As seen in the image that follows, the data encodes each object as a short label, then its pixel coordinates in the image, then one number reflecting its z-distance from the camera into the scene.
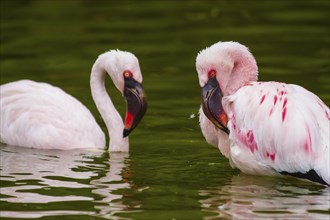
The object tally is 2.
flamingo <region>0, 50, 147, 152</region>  21.86
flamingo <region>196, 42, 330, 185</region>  18.11
